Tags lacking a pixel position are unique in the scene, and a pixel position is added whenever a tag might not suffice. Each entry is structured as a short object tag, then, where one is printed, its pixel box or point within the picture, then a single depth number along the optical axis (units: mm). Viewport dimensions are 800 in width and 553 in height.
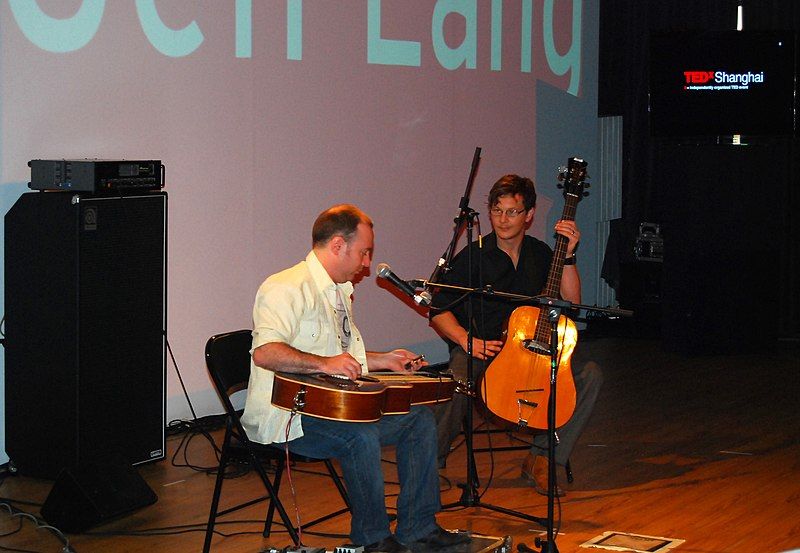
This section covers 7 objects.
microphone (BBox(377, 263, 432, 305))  3852
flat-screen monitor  8523
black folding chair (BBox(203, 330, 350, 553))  4102
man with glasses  5141
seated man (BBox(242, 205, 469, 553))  3977
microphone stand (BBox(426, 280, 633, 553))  3984
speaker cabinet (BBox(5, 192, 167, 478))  5078
